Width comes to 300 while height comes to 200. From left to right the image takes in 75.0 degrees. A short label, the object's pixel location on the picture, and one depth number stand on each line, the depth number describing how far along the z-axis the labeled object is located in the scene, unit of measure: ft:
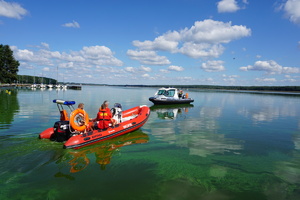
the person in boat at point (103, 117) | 28.32
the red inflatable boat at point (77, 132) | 24.77
